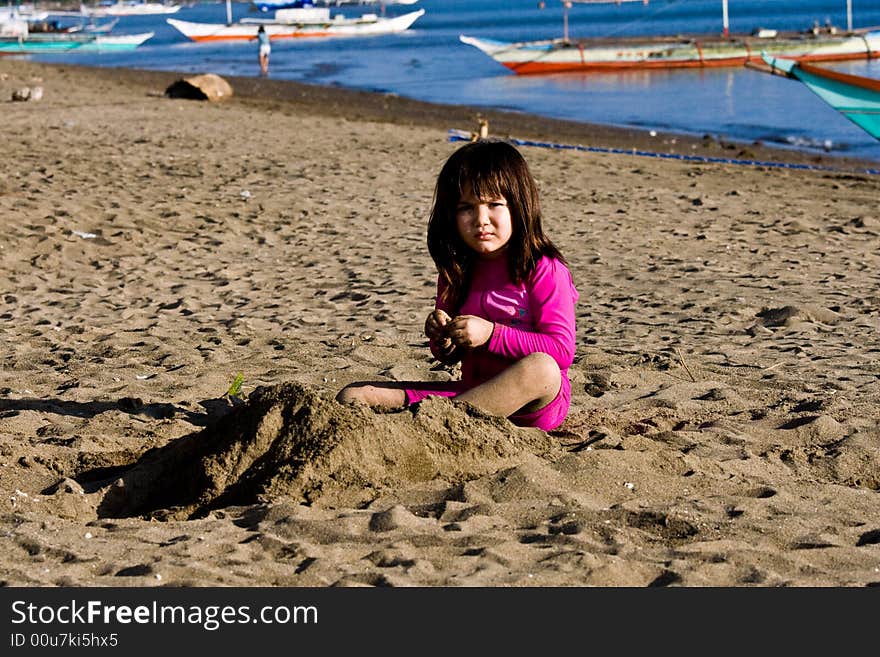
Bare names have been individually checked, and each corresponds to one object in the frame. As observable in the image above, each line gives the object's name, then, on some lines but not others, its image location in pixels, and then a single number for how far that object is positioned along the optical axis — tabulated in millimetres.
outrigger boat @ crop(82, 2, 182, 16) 80750
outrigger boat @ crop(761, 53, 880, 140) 14773
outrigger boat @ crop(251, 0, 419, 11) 53500
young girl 3705
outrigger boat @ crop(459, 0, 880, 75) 28703
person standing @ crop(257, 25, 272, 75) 29344
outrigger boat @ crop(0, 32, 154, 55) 38594
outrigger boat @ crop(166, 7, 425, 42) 45906
